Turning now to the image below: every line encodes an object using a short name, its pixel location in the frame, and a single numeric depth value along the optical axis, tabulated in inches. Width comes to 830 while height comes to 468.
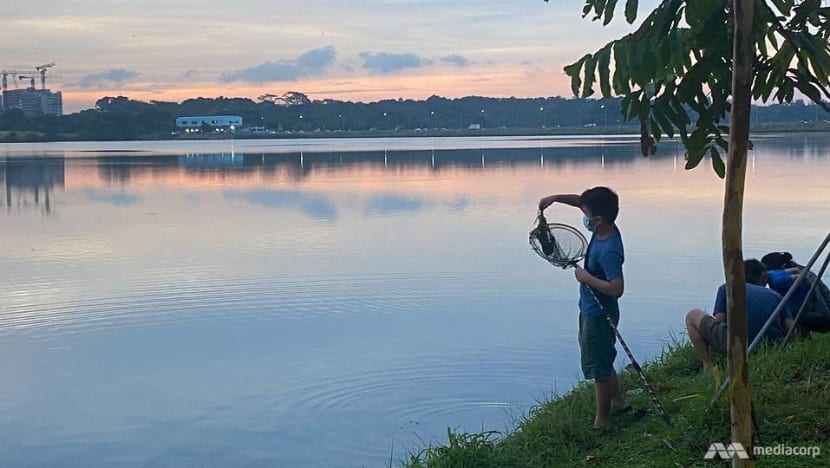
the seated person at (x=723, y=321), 224.7
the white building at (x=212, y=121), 5078.7
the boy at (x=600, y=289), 192.2
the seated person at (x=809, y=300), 233.9
